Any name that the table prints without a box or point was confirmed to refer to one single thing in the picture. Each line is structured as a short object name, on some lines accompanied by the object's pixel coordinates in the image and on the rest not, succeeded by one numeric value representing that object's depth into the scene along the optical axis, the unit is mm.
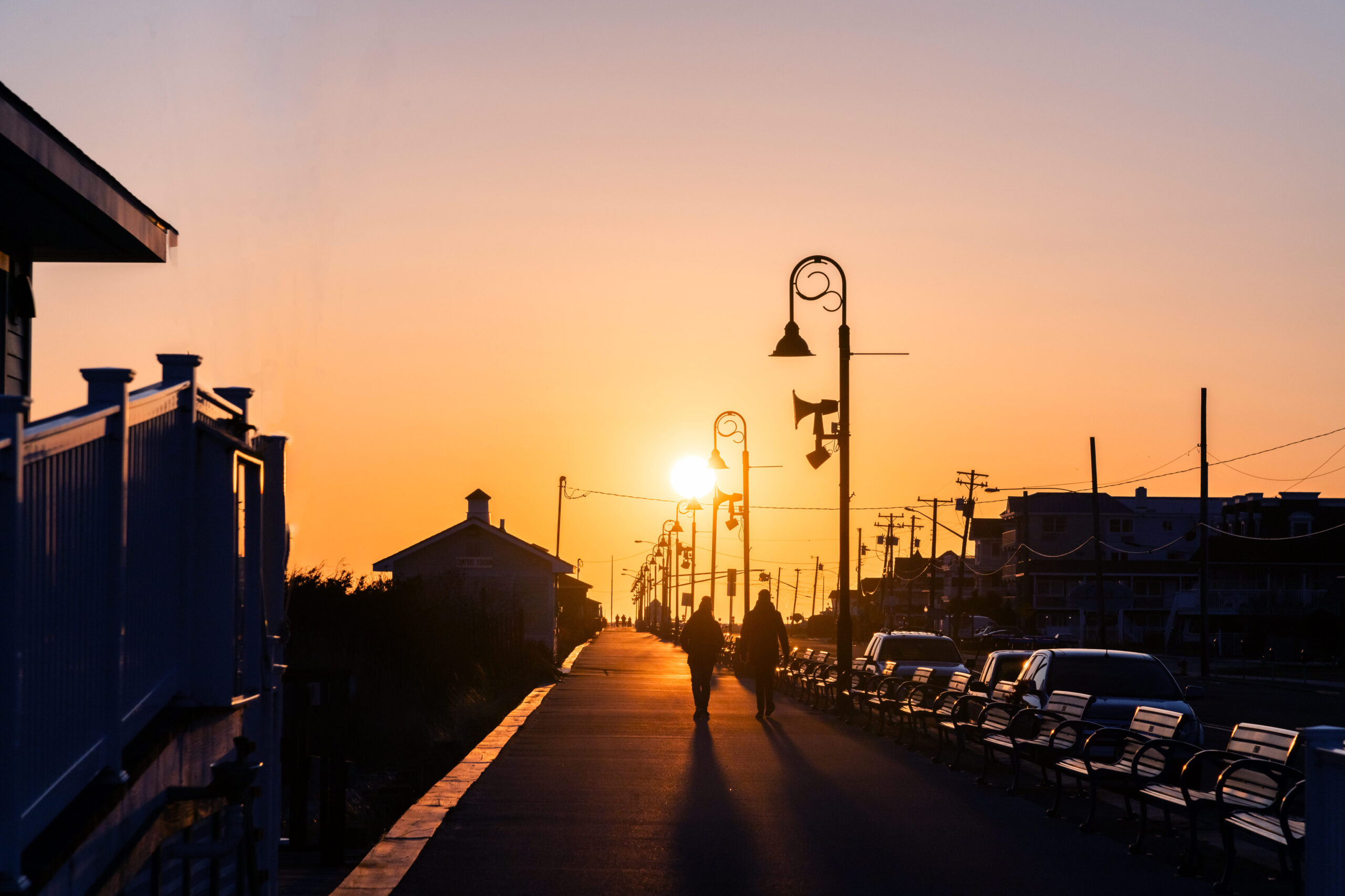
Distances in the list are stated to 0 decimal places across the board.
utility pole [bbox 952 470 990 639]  92025
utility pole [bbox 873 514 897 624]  129450
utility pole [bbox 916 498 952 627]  93738
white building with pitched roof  59562
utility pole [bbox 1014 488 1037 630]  103062
